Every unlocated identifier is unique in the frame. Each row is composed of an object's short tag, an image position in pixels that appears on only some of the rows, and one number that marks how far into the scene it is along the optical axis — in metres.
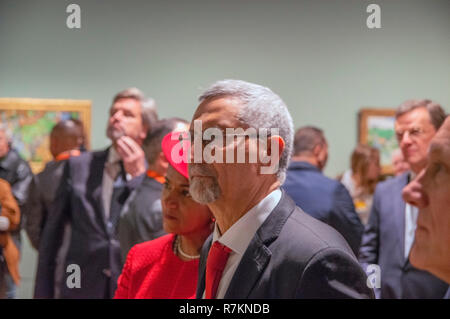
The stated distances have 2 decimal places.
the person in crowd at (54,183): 2.50
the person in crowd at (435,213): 1.38
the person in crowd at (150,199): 1.98
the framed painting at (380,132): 2.68
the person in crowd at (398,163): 3.45
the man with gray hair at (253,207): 1.21
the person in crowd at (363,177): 3.29
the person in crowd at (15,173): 2.80
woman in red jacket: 1.63
